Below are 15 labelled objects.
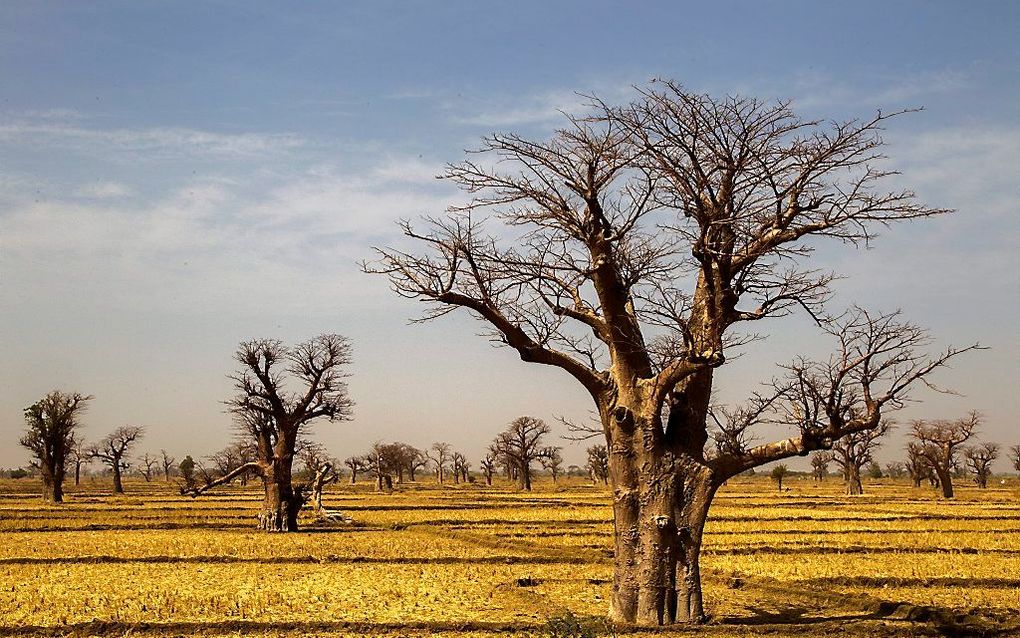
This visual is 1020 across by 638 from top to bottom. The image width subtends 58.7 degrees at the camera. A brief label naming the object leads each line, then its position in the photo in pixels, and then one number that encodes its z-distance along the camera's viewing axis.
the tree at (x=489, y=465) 90.06
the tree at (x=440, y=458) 104.04
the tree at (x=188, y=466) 97.47
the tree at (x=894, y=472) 143.00
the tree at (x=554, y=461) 87.18
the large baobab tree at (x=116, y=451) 71.06
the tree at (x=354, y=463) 89.96
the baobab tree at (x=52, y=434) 56.84
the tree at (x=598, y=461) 78.11
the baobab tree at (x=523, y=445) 81.12
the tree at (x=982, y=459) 81.50
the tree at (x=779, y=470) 76.72
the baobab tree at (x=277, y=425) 31.67
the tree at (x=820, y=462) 88.18
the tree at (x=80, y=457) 75.94
